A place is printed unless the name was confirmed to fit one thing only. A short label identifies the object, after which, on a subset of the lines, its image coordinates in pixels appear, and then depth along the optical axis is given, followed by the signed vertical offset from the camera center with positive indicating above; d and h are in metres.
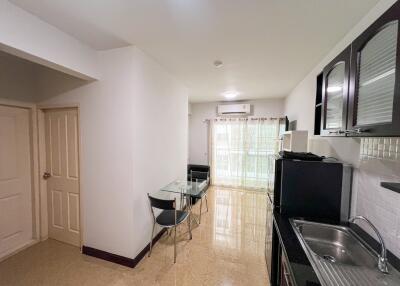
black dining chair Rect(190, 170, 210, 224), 3.52 -0.83
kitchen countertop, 0.92 -0.74
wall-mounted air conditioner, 4.61 +0.76
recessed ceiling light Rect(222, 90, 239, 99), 3.89 +1.02
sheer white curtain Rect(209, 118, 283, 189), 4.47 -0.33
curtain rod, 4.37 +0.49
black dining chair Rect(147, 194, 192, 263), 2.04 -1.08
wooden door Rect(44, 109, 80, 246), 2.28 -0.55
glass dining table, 2.44 -0.79
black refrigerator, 1.52 -0.48
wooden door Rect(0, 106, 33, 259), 2.12 -0.62
